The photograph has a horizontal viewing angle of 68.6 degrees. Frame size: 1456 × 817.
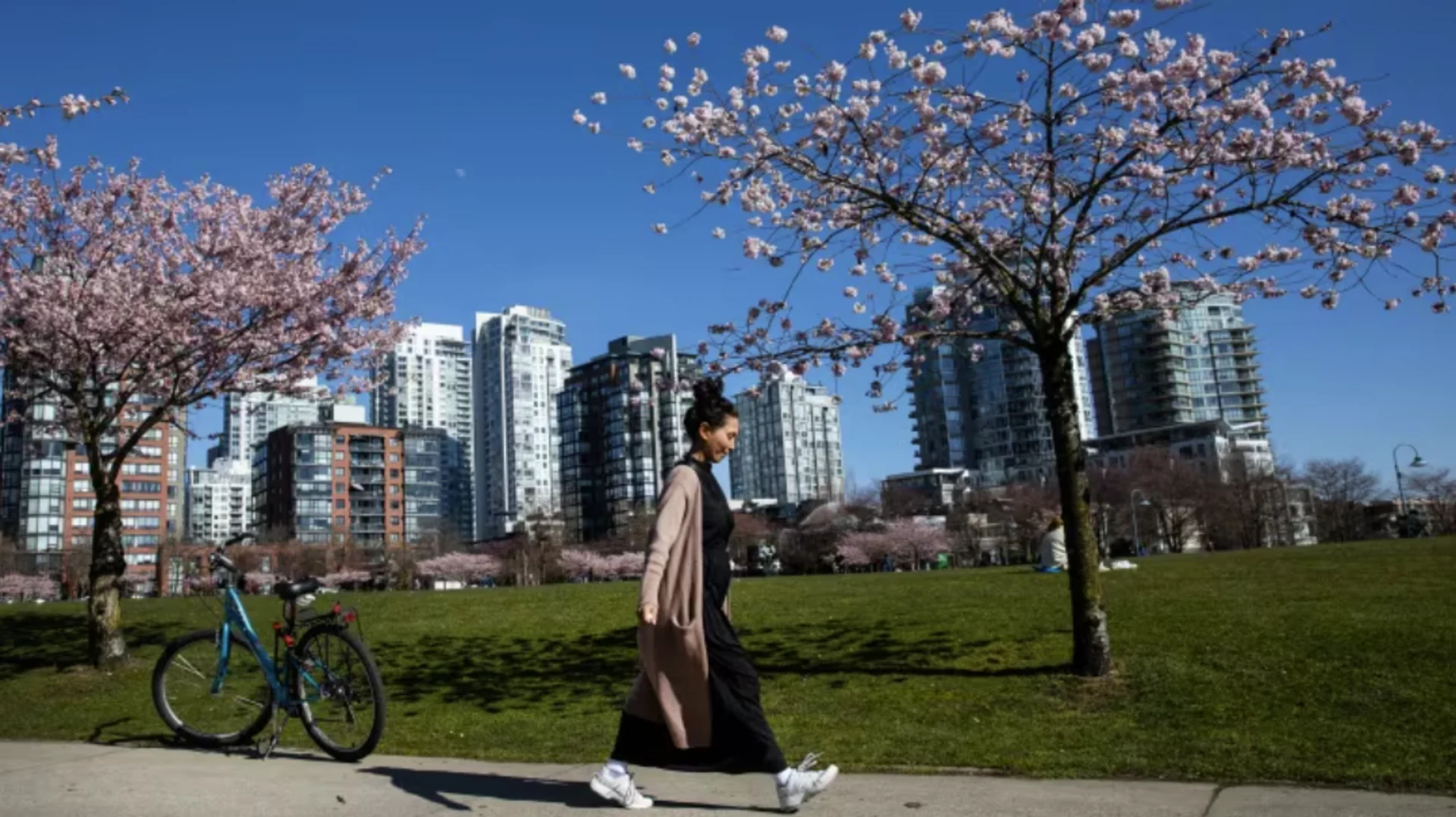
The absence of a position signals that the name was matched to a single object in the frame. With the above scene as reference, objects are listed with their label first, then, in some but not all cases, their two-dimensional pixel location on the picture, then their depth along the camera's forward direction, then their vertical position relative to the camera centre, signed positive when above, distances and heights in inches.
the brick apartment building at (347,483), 6151.6 +571.0
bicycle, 284.8 -26.3
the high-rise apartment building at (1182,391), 6205.7 +814.5
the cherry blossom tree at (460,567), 3523.6 +22.3
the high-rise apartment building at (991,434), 6053.2 +671.7
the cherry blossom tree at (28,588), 3137.3 +37.0
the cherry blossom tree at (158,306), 535.5 +149.4
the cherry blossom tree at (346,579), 3260.3 +6.1
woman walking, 213.3 -24.9
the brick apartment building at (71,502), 5511.8 +502.6
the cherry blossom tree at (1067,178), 375.2 +132.2
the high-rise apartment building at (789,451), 7746.1 +742.4
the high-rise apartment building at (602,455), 6446.9 +680.0
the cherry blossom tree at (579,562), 3213.6 +11.4
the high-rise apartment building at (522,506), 6899.1 +429.1
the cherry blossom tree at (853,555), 3425.2 -17.8
